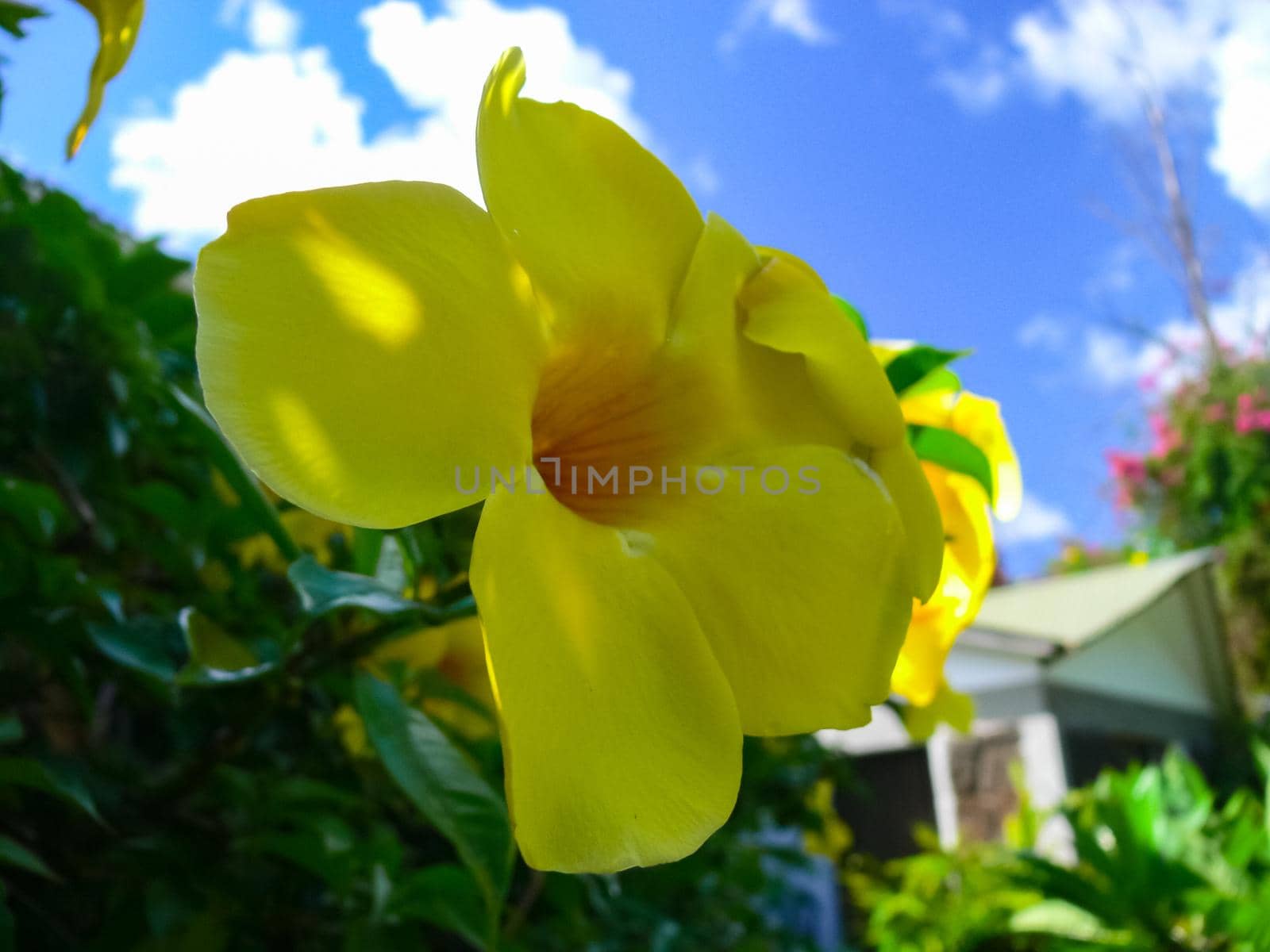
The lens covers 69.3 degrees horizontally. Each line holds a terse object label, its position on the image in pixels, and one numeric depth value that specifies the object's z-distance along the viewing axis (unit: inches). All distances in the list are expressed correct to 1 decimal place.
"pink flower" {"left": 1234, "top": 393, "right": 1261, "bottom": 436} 352.8
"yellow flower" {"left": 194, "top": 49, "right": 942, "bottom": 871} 4.2
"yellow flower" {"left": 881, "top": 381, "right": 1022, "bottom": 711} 7.2
